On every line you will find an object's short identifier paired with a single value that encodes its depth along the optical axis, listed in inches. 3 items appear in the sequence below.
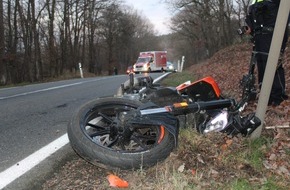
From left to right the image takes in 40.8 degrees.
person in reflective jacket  202.7
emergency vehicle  1605.6
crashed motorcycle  140.5
